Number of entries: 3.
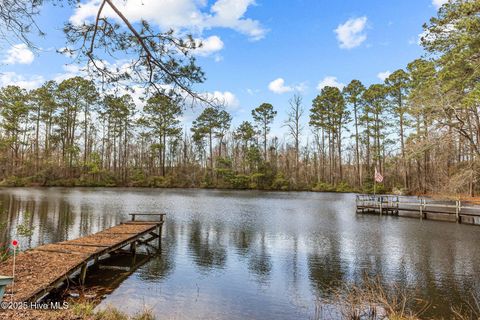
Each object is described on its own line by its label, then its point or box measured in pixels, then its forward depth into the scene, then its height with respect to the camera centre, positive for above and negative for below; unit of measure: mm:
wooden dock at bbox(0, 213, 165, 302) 5281 -1925
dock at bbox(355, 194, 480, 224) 17250 -2101
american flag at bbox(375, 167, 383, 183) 20819 +241
